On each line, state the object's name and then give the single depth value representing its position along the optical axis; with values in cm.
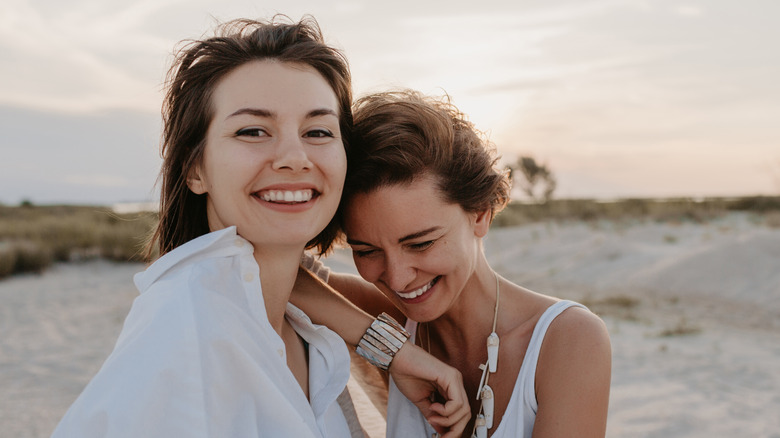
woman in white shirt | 71
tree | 3148
